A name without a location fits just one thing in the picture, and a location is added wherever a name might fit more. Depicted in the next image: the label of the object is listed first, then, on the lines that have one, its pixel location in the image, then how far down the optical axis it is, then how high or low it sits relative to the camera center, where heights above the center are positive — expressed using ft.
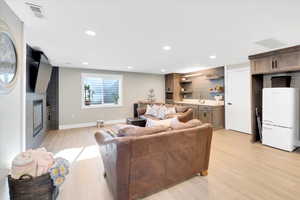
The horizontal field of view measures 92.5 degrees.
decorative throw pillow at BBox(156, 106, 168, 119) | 16.52 -1.50
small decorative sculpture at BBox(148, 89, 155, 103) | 24.70 +0.57
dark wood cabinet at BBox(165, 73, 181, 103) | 24.17 +2.18
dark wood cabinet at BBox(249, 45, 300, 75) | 10.46 +3.02
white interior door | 15.86 +0.12
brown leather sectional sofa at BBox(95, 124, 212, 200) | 5.45 -2.59
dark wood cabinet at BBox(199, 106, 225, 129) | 17.54 -2.03
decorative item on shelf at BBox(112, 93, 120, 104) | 21.98 +0.21
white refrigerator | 10.79 -1.50
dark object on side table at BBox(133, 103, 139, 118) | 23.00 -1.40
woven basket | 4.72 -2.98
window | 20.02 +1.37
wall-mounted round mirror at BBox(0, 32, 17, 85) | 4.93 +1.50
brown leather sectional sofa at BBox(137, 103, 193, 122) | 15.69 -1.67
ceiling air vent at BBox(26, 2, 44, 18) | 5.67 +3.74
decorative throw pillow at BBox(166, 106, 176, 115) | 16.56 -1.37
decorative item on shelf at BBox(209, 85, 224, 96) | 18.50 +1.20
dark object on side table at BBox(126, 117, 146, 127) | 14.42 -2.29
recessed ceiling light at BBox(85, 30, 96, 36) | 8.09 +3.86
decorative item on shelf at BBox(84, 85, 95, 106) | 19.98 +0.63
